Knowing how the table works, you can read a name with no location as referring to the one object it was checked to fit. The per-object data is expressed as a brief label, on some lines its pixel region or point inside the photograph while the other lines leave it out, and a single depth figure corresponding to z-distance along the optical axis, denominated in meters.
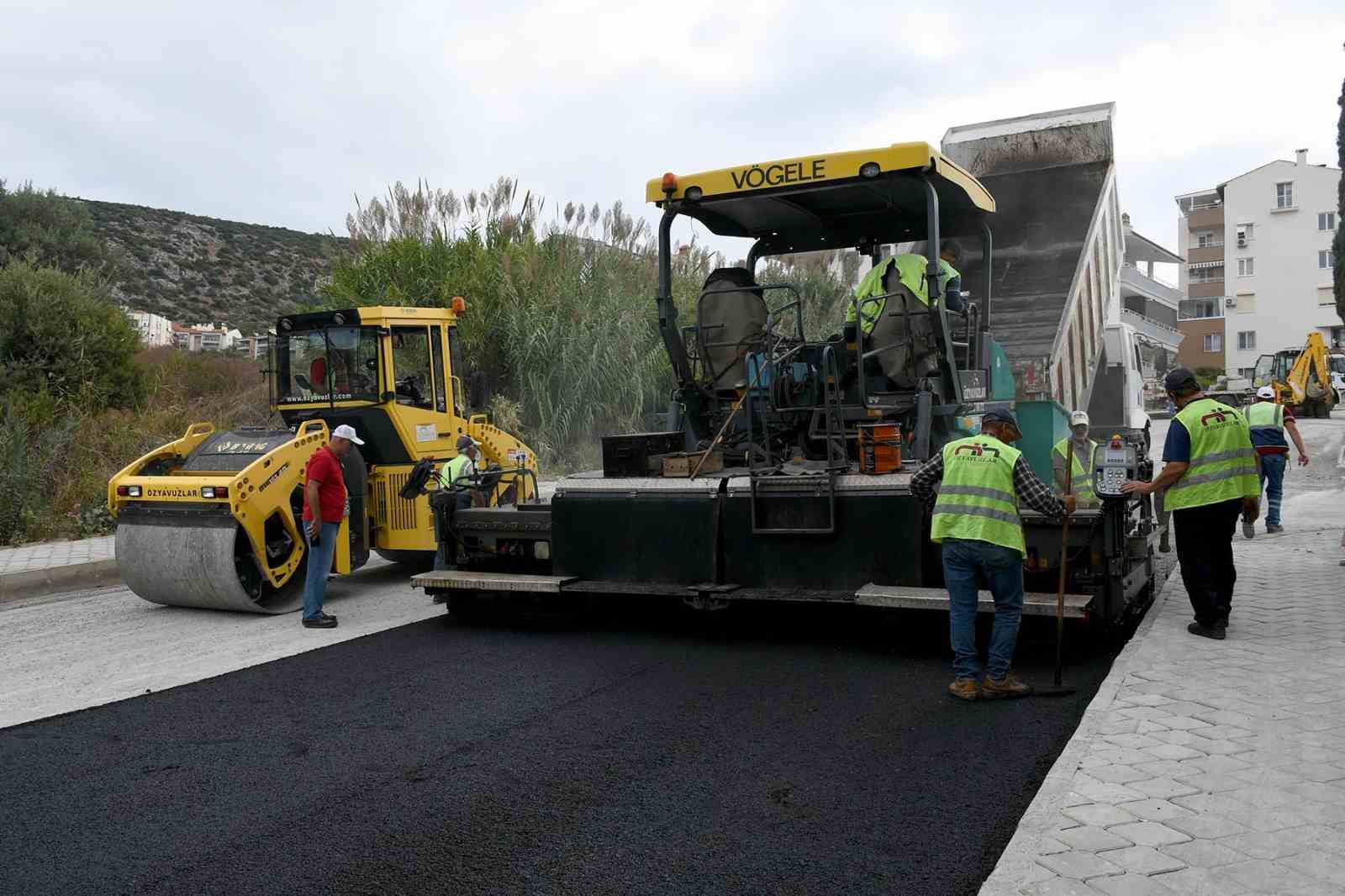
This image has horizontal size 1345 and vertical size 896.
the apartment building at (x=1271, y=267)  54.75
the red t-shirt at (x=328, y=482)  7.39
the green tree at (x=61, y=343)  15.03
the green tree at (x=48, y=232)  26.47
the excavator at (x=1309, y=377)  28.20
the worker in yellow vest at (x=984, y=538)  5.05
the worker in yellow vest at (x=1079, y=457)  7.32
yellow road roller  7.66
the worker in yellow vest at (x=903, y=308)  6.43
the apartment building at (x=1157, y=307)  39.00
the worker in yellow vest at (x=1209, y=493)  5.94
